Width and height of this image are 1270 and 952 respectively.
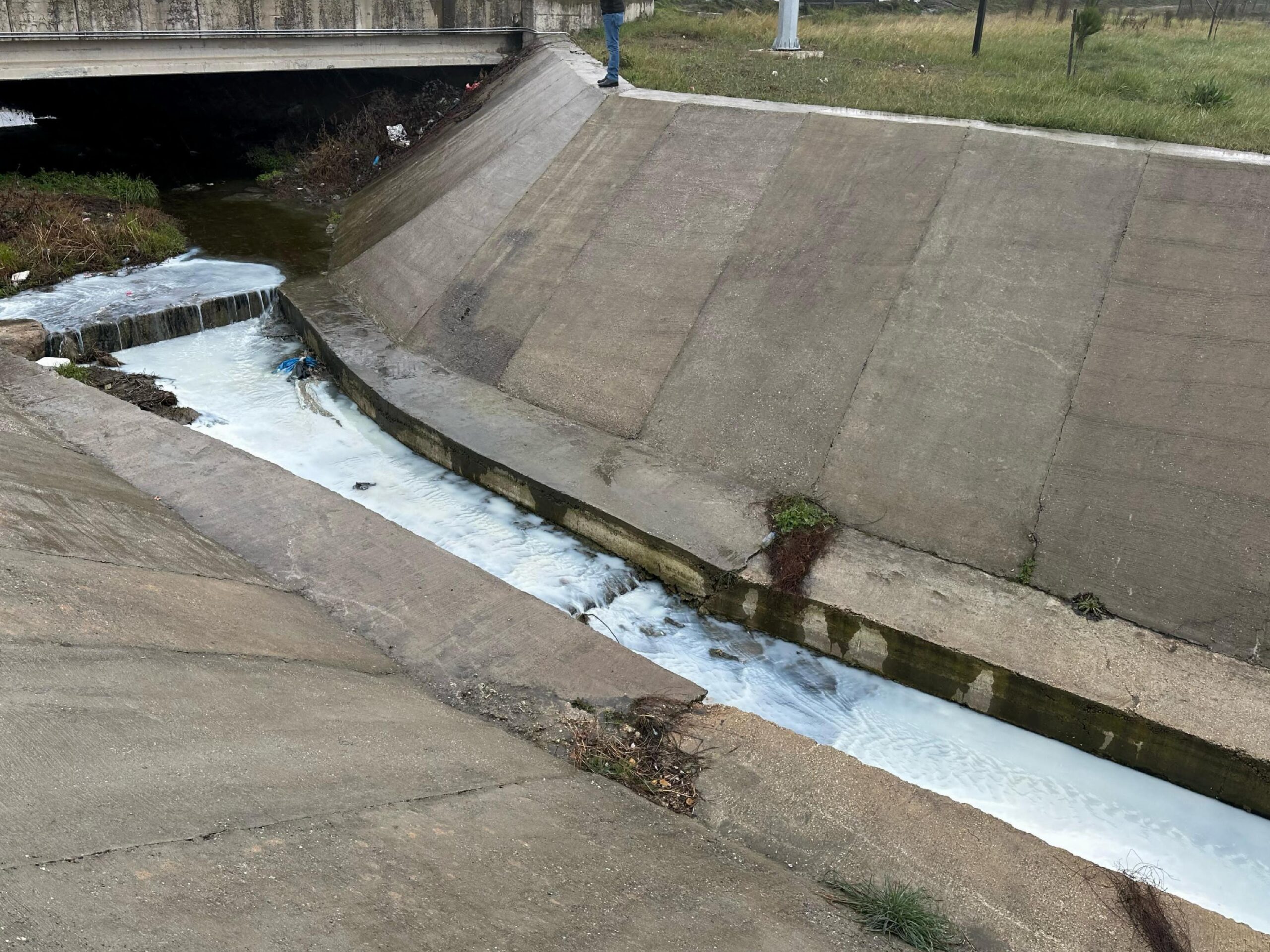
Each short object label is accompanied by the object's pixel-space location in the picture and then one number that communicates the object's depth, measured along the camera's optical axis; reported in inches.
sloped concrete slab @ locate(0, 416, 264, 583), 241.9
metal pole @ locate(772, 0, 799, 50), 694.5
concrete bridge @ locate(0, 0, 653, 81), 567.8
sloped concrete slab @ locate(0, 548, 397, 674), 199.3
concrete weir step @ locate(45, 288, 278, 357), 456.4
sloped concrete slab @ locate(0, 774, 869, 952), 124.6
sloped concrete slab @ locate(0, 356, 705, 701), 257.9
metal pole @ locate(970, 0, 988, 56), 649.0
